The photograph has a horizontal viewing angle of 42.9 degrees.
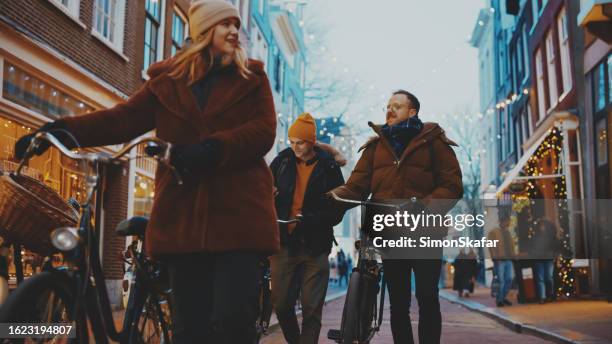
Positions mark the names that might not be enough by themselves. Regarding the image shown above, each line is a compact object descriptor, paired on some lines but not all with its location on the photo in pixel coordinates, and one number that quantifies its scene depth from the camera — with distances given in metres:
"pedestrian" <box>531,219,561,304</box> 15.48
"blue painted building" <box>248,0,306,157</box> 30.66
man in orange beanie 5.81
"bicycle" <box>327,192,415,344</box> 5.19
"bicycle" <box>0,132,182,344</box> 2.86
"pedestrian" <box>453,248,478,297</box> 21.19
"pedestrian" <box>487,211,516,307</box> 15.29
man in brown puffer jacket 5.05
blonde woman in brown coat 3.24
